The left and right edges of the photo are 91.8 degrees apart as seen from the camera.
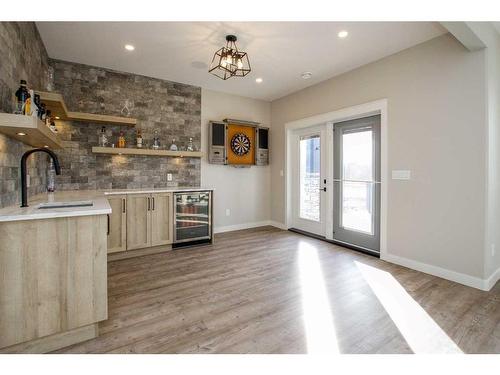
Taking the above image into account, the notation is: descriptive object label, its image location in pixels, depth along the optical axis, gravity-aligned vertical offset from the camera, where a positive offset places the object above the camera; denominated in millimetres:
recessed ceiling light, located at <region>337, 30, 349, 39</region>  2837 +1796
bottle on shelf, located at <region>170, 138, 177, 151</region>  4364 +701
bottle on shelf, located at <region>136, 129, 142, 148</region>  4078 +775
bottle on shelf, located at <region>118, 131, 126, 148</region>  3964 +723
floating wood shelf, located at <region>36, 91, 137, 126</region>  2563 +997
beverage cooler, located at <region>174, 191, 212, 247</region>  3939 -523
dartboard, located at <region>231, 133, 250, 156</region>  5117 +894
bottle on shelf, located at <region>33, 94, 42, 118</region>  2142 +753
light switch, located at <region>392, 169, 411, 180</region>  3164 +141
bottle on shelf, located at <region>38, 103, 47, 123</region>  2318 +745
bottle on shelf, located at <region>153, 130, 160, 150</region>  4270 +779
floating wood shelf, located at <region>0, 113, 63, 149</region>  1572 +427
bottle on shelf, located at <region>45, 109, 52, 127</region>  2728 +861
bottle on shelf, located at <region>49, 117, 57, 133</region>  2952 +747
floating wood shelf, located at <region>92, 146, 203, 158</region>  3711 +569
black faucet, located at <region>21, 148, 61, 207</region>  1858 +106
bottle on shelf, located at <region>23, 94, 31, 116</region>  1843 +607
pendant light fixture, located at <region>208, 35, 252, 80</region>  2814 +1532
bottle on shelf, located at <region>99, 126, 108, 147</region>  3843 +765
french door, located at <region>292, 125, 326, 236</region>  4598 +118
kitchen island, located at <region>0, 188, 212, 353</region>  1552 -616
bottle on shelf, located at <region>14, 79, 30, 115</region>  1849 +677
